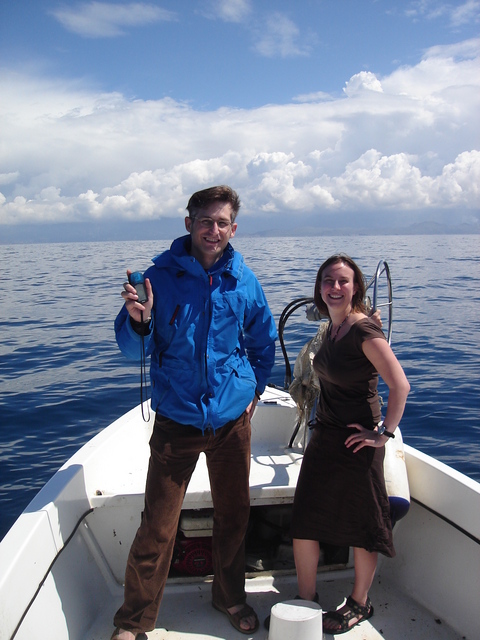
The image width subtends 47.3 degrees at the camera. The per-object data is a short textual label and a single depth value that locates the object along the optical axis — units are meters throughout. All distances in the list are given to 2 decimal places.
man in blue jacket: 2.48
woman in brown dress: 2.46
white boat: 2.59
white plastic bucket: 2.39
